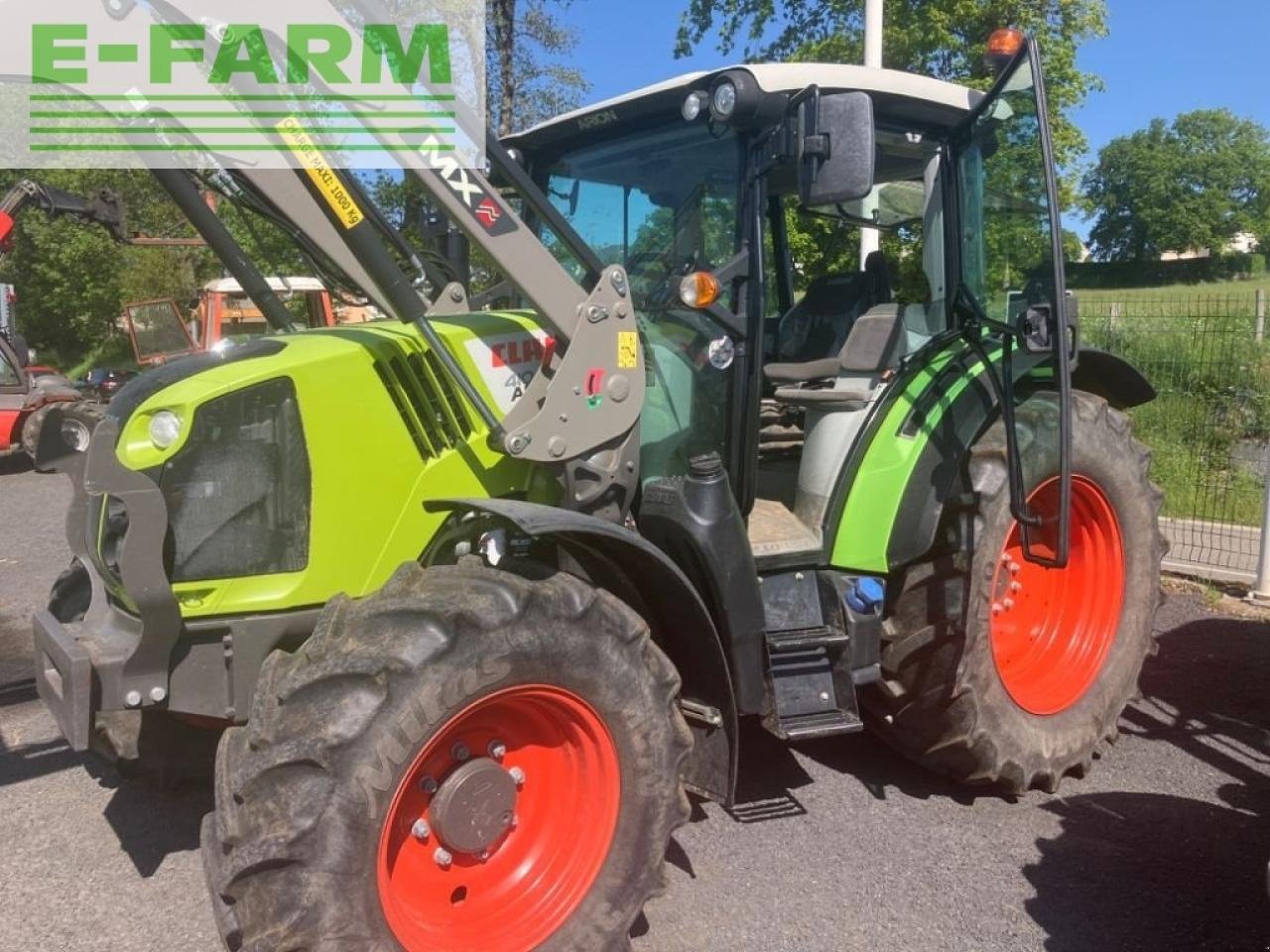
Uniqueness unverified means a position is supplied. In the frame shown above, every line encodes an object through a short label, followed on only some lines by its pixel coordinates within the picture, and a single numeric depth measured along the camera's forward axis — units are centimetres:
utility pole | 774
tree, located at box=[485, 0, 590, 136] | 1247
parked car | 1603
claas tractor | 254
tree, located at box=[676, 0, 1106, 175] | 1080
